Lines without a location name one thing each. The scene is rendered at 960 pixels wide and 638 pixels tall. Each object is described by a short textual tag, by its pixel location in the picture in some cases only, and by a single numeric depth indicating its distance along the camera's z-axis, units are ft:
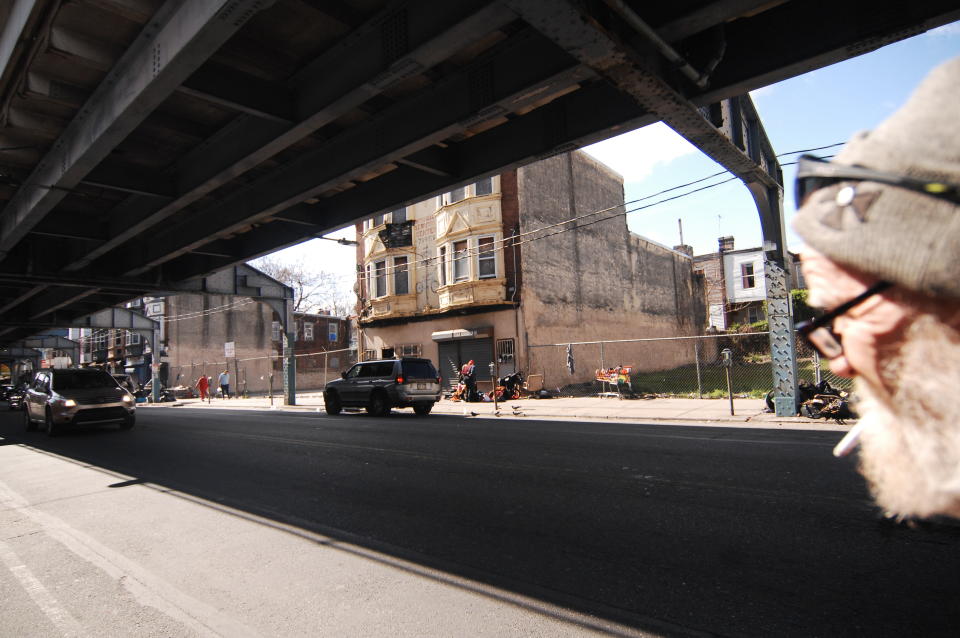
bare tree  181.27
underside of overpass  21.58
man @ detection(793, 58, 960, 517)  2.93
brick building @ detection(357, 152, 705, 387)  83.10
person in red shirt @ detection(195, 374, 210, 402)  113.09
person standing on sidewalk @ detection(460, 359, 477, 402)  71.92
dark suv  57.62
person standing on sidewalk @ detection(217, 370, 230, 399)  114.52
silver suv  46.47
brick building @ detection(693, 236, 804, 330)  122.52
